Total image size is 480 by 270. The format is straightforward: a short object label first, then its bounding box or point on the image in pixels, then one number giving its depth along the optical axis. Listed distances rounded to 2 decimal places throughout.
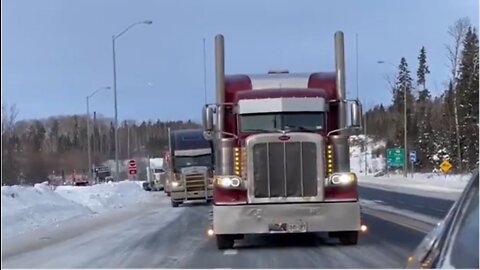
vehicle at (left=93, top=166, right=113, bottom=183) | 93.88
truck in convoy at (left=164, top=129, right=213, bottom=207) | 40.16
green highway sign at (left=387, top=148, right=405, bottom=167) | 75.69
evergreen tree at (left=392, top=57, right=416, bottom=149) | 96.38
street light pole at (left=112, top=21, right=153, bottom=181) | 52.33
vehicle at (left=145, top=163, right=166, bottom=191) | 78.44
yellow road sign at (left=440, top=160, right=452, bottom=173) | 56.62
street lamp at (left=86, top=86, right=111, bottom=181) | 66.86
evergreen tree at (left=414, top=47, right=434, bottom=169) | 86.62
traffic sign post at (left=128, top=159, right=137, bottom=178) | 64.75
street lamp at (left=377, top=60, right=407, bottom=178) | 66.62
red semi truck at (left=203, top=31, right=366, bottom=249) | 16.42
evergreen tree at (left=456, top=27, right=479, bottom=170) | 68.56
